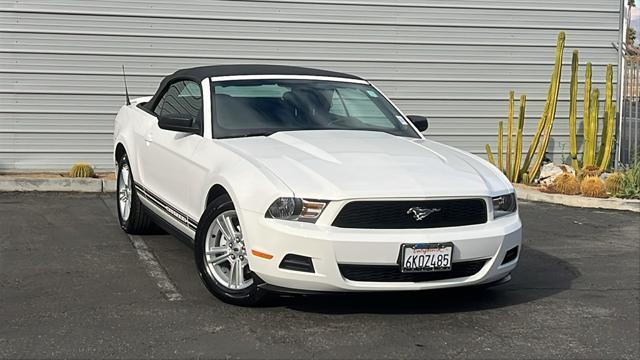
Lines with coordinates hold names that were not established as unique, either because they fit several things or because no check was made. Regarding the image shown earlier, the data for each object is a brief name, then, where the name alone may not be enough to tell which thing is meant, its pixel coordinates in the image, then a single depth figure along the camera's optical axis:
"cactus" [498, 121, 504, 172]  11.62
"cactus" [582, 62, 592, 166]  11.28
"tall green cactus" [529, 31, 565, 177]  11.12
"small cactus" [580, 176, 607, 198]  10.25
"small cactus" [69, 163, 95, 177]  10.54
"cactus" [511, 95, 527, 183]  11.35
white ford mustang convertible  4.62
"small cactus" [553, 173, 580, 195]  10.55
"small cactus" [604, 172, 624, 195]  10.38
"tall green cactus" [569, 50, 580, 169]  11.45
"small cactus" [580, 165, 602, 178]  11.03
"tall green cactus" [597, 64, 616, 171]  11.39
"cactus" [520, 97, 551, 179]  11.39
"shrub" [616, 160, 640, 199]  10.17
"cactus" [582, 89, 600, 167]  11.30
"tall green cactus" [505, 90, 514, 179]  11.43
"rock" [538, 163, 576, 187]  11.49
